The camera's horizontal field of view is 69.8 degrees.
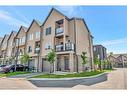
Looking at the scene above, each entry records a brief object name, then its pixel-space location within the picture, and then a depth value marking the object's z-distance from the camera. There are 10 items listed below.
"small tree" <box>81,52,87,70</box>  11.92
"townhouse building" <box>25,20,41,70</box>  14.44
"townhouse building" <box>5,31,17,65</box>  18.47
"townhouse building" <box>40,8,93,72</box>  12.02
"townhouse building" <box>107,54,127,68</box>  34.47
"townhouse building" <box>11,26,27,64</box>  16.53
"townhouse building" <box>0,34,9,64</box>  19.57
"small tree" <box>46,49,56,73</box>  10.29
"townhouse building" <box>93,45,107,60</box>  22.83
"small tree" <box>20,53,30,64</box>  14.04
